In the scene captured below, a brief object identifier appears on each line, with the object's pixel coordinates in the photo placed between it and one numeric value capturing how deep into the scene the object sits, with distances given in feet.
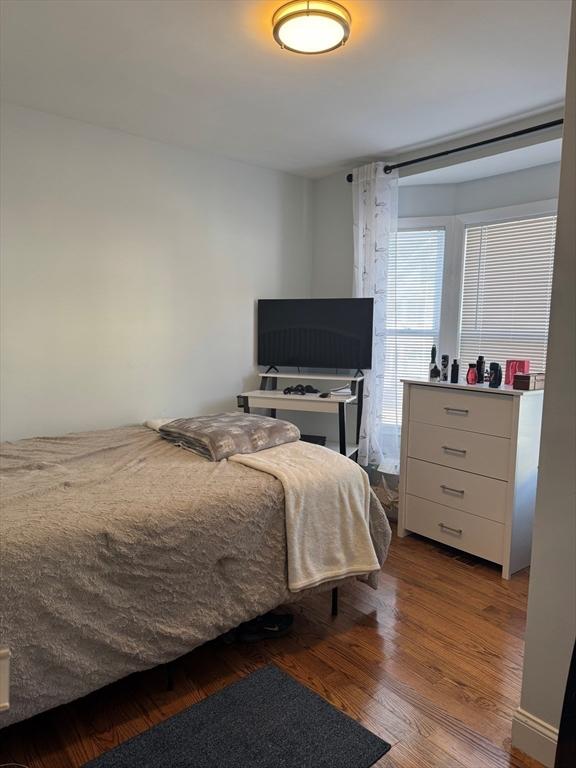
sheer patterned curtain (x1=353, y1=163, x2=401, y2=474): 11.54
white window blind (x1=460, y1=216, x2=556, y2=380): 10.65
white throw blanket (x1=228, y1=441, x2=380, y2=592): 6.88
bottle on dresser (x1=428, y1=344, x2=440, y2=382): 10.75
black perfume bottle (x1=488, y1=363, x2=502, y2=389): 9.66
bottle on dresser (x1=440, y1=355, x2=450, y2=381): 10.87
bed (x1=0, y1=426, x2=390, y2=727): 5.03
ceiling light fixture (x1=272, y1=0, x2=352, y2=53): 6.12
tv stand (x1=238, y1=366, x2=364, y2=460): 11.05
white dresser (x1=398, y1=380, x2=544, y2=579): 9.13
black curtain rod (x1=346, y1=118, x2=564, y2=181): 8.94
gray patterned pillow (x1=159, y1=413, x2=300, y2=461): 7.86
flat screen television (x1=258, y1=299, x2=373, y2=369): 11.74
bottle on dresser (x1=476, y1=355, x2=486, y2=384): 10.07
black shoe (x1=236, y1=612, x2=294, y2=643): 7.14
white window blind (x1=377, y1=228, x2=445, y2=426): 12.14
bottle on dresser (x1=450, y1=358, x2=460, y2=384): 10.27
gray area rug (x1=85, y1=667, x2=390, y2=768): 5.19
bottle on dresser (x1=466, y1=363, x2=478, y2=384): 10.03
